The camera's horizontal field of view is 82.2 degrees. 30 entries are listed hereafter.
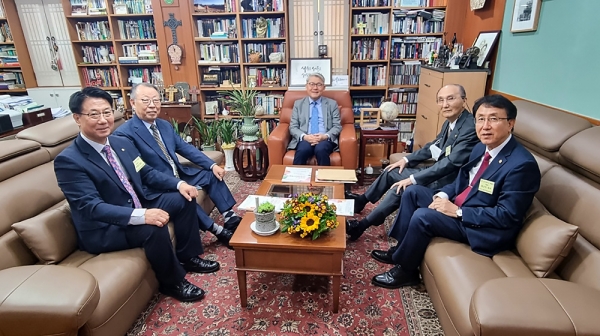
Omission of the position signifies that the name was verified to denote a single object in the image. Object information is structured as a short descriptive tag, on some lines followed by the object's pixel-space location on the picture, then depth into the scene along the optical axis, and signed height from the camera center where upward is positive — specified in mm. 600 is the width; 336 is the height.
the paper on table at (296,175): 2568 -875
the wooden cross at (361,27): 4227 +323
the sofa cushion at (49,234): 1616 -791
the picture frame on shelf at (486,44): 3115 +65
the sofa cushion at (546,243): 1459 -815
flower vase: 3648 -721
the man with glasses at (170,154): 2346 -661
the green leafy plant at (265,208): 1839 -771
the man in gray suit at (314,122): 3273 -648
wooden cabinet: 3186 -372
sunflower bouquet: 1764 -798
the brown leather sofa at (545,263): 1157 -839
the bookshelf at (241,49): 4246 +107
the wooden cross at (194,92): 4441 -401
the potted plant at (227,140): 3949 -913
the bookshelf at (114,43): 4328 +245
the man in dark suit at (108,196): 1688 -671
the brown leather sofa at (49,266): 1253 -817
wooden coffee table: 1761 -983
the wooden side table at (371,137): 3527 -817
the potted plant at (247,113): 3652 -575
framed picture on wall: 2529 +253
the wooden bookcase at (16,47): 4551 +229
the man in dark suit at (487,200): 1634 -725
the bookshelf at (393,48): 4133 +69
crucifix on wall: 4223 +166
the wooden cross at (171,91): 4355 -380
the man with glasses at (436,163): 2252 -758
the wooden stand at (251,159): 3627 -1039
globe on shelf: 3732 -592
